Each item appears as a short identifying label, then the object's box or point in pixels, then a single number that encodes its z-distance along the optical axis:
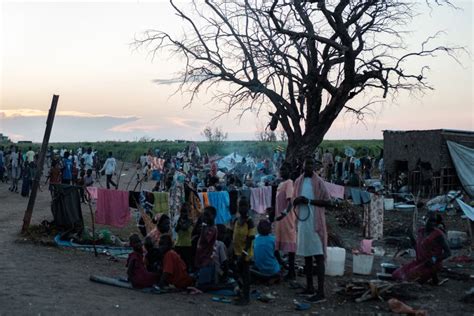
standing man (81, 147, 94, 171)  24.84
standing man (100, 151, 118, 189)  20.78
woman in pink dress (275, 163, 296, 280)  8.38
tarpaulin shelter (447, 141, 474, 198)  19.92
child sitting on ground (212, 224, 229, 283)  7.79
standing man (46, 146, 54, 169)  37.92
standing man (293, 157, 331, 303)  7.28
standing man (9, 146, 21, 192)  21.62
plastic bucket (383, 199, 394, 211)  18.48
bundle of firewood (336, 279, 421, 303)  7.34
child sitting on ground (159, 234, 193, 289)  7.55
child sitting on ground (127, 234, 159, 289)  7.51
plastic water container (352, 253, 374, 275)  9.18
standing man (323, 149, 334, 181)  27.74
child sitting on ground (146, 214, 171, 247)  8.20
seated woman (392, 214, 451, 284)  8.40
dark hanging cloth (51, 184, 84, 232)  10.80
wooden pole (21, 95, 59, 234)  11.42
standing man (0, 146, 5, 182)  23.91
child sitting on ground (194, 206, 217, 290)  7.69
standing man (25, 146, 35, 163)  22.50
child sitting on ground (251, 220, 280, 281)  8.23
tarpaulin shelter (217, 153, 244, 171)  28.43
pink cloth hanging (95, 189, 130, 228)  11.16
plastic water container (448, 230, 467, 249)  12.30
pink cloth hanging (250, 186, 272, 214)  12.99
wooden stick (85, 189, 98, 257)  9.76
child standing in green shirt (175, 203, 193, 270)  8.29
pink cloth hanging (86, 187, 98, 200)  11.83
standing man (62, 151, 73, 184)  18.19
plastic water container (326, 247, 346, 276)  8.92
